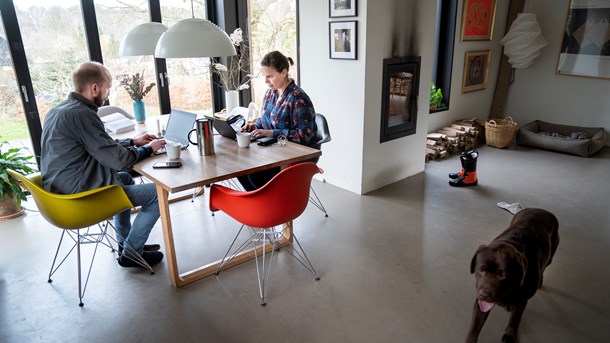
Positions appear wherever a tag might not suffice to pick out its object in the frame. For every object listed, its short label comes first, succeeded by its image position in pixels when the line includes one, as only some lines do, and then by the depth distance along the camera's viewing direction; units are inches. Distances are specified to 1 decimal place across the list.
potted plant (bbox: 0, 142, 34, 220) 130.8
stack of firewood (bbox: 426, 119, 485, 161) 201.6
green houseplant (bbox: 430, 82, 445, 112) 214.4
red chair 89.2
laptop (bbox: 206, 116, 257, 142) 117.6
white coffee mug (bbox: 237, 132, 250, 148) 110.1
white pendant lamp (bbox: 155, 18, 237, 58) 92.7
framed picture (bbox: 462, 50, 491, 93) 225.0
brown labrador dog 70.2
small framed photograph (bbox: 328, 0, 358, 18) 141.6
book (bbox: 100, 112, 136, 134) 127.9
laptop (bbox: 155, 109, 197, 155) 108.5
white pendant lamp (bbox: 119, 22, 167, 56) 118.0
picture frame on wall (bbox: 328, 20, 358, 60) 144.5
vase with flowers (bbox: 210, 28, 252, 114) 183.9
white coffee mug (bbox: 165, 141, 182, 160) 99.0
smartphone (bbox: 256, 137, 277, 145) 113.5
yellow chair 90.0
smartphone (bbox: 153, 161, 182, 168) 96.7
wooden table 90.6
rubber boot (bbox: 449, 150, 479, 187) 165.0
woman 117.8
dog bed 202.2
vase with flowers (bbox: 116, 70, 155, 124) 138.1
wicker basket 215.0
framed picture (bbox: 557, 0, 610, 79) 208.5
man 90.3
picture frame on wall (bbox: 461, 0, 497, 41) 212.7
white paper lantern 223.1
